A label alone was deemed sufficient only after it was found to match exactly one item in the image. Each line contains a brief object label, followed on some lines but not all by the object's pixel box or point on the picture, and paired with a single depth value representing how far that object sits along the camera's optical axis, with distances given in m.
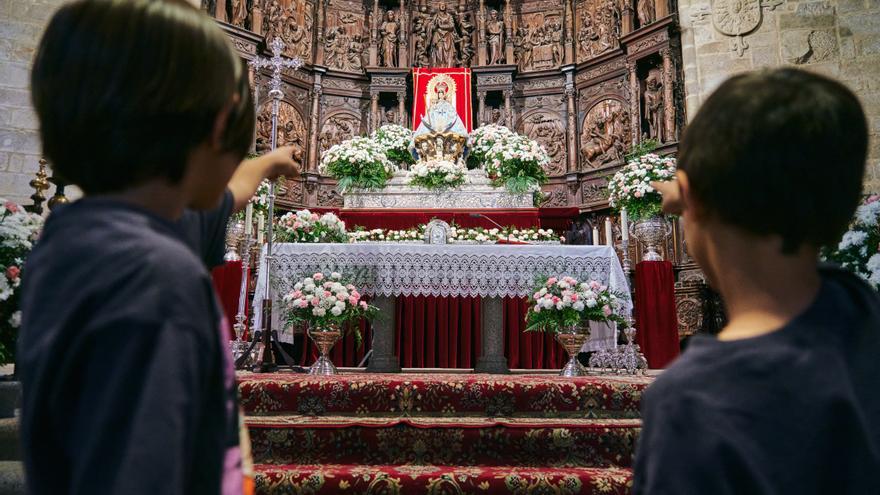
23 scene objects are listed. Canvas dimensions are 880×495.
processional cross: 4.23
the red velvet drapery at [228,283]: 5.12
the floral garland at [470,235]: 5.64
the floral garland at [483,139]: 7.36
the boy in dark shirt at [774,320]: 0.70
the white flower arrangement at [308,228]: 5.13
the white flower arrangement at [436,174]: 6.88
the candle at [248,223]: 4.49
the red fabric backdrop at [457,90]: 9.98
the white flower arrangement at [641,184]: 5.34
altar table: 4.87
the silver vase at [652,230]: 5.54
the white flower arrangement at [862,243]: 3.69
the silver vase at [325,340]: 4.29
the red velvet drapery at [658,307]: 5.68
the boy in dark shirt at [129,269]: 0.56
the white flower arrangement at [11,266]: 3.14
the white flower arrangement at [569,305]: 4.45
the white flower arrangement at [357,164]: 6.92
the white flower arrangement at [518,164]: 6.83
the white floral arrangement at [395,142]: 7.67
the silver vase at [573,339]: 4.55
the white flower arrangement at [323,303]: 4.23
